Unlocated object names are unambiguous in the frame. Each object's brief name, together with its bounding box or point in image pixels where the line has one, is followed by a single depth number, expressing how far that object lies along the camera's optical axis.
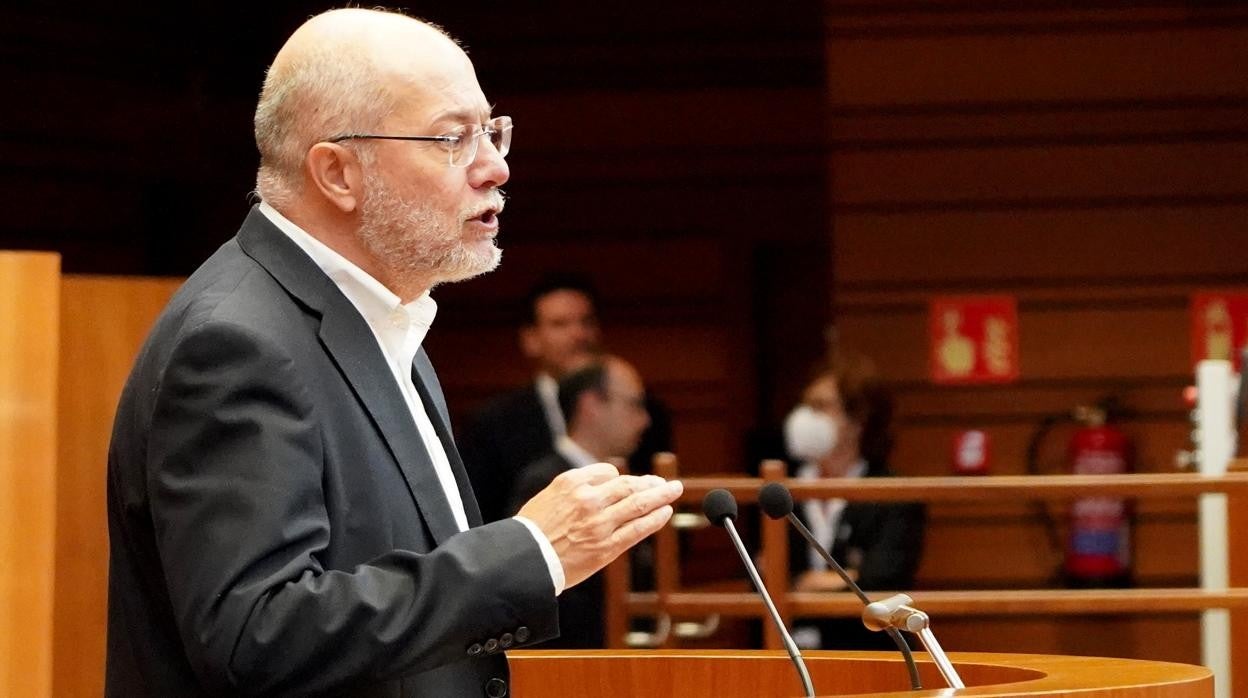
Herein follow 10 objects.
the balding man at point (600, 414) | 9.91
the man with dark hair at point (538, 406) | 10.82
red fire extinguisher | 14.41
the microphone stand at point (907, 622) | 4.18
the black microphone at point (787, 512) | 4.21
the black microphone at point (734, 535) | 4.01
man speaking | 3.49
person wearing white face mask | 10.23
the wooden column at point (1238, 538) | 9.15
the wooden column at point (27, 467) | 6.84
